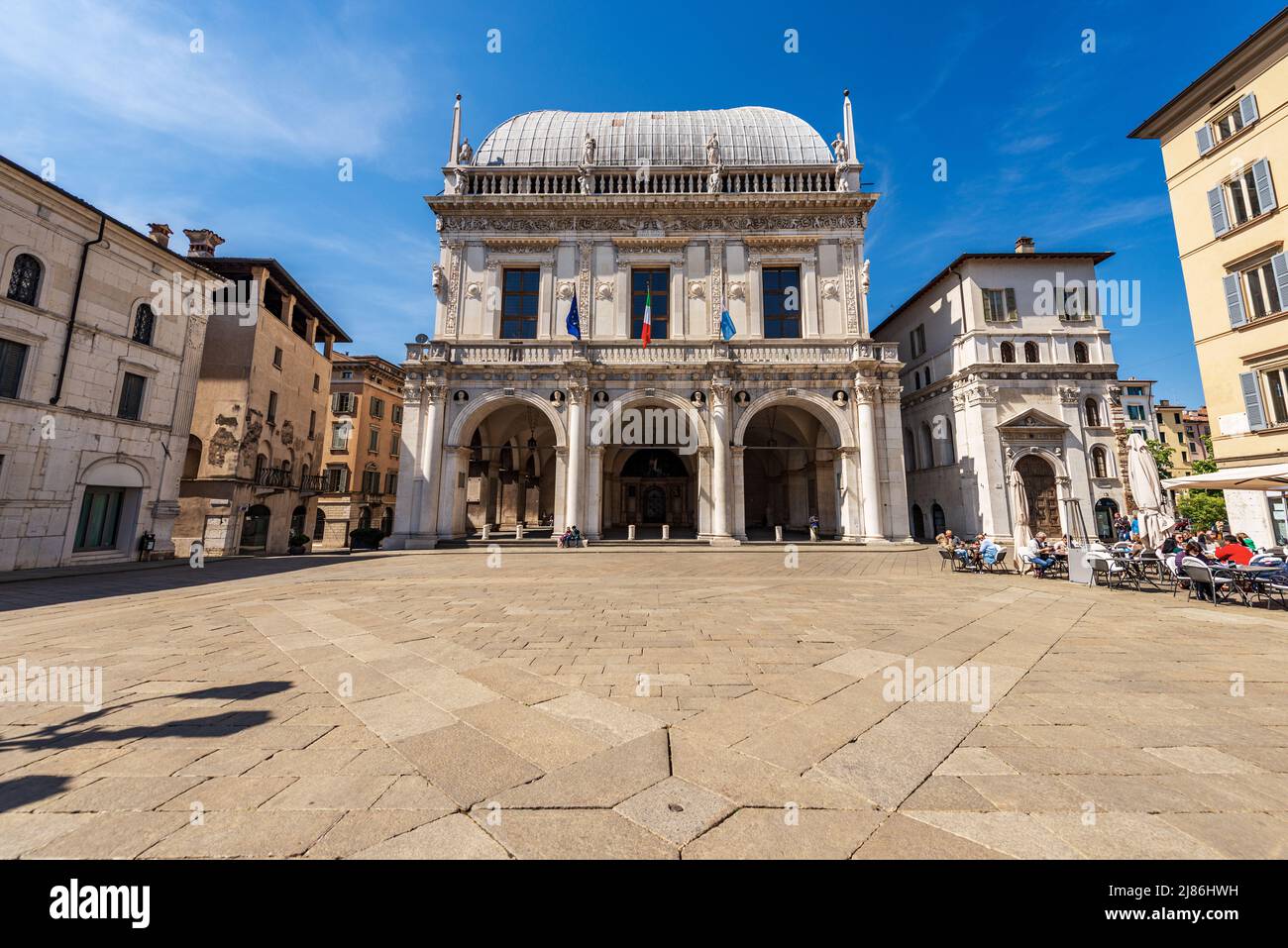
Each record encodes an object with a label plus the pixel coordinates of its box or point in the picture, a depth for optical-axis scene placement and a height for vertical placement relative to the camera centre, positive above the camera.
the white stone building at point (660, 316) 20.38 +9.35
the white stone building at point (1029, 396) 21.64 +5.66
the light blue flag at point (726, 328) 20.39 +8.12
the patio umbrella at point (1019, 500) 21.11 +0.76
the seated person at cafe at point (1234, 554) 8.65 -0.67
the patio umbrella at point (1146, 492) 11.42 +0.63
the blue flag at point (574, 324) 20.06 +8.12
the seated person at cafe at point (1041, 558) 11.55 -0.99
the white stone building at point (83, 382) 13.08 +4.05
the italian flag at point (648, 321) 20.44 +8.44
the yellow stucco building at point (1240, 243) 14.30 +8.91
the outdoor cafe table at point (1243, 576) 8.05 -0.99
